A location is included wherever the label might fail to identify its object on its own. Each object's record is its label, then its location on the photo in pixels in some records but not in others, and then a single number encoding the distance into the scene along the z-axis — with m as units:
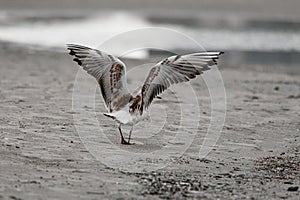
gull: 16.09
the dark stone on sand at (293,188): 14.37
